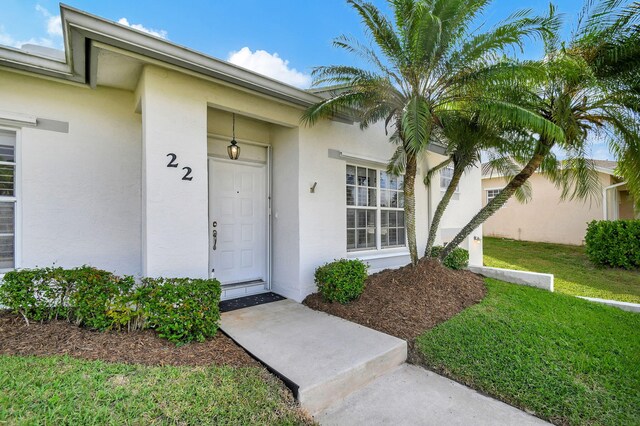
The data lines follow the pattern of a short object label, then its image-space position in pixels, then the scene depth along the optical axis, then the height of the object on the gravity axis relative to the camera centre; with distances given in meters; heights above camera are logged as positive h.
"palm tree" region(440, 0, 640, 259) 5.08 +2.30
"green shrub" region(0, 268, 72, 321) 3.52 -0.90
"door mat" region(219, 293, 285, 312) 5.39 -1.64
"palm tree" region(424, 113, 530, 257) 6.08 +1.60
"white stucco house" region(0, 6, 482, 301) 4.23 +0.88
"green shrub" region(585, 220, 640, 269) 9.34 -0.99
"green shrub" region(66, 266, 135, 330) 3.55 -0.99
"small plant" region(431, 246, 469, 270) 7.75 -1.17
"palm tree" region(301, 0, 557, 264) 4.76 +2.62
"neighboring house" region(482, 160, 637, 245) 13.91 +0.05
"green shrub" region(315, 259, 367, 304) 5.34 -1.19
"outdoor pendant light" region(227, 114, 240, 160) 5.66 +1.28
